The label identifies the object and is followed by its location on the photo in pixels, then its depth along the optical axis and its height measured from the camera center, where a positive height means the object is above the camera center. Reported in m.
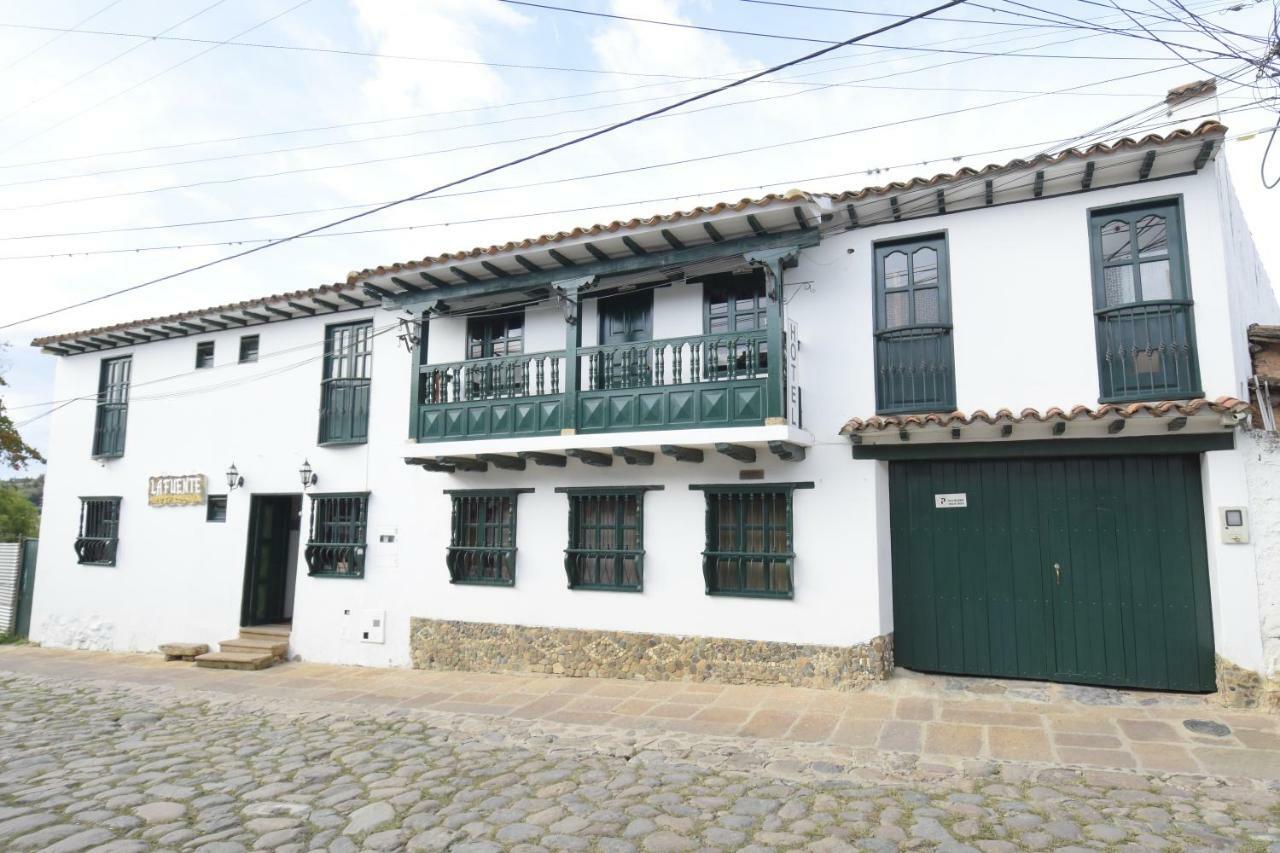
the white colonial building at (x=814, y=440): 7.31 +0.99
